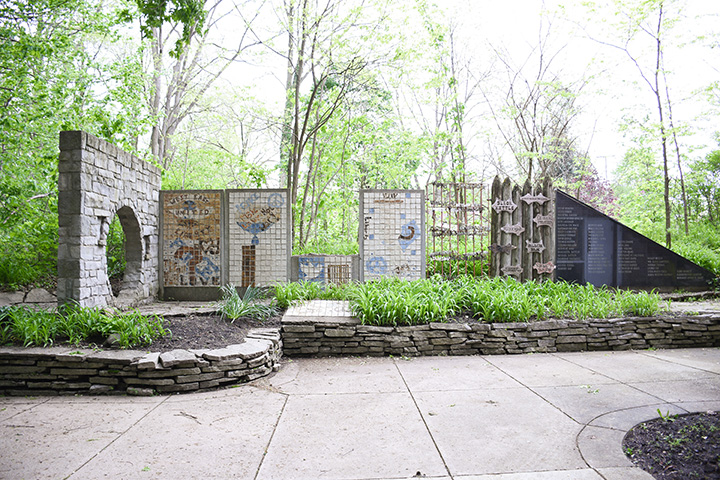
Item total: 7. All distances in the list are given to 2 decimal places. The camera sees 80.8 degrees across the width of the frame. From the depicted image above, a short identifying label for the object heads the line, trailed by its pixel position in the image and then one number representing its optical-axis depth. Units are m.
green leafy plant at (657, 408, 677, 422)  2.92
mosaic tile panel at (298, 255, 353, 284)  7.16
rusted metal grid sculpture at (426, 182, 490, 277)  7.41
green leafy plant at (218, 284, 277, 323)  5.34
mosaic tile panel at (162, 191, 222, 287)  7.20
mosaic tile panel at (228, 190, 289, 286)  7.19
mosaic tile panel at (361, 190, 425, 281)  7.21
